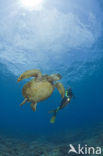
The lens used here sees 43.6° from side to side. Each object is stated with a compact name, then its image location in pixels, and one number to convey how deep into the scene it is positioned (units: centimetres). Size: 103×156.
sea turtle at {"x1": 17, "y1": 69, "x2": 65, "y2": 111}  554
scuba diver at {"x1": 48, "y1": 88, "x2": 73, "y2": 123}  566
